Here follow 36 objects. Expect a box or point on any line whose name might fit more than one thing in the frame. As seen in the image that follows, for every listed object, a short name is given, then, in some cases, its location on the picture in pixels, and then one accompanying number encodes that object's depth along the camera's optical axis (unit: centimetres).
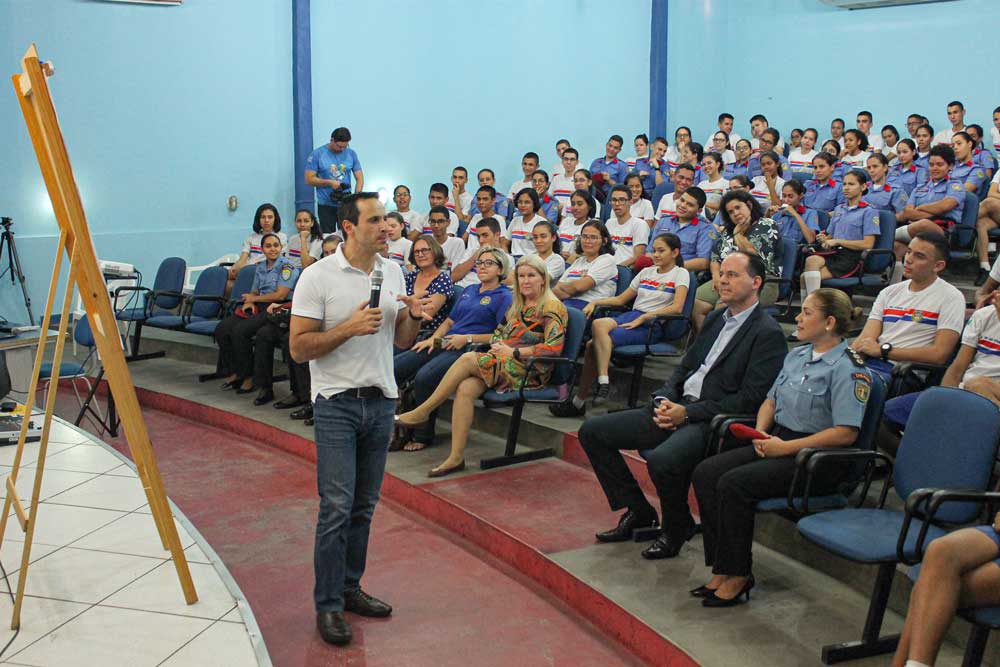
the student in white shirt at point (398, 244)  740
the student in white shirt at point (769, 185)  742
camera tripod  821
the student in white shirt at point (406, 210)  929
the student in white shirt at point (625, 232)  686
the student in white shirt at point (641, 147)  1048
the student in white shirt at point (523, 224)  755
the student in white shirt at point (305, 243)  812
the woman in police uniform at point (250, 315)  678
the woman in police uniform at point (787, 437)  318
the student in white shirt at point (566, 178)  931
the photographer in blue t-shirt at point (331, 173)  923
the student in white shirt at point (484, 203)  812
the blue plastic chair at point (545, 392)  479
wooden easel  262
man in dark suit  359
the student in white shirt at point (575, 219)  682
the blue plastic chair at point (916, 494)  274
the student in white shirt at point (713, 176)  800
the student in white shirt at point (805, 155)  927
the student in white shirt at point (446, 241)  732
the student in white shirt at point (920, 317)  399
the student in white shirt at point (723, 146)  1005
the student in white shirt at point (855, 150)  822
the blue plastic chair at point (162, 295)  763
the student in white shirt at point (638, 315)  527
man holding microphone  303
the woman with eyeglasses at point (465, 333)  522
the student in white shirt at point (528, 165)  998
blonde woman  480
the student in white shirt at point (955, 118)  912
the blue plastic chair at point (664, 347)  521
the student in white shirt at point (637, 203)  776
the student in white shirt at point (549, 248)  608
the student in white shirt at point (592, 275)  578
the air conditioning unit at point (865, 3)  1034
